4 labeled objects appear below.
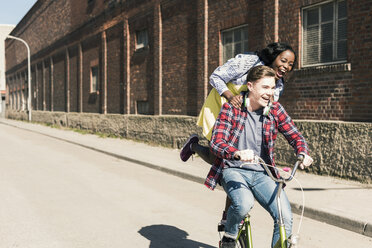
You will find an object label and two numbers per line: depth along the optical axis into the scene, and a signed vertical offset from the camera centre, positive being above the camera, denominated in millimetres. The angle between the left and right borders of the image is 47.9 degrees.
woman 3648 +231
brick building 8789 +1666
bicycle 2806 -954
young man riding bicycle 3127 -302
